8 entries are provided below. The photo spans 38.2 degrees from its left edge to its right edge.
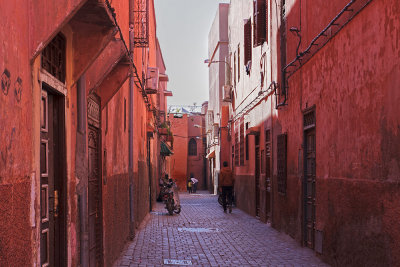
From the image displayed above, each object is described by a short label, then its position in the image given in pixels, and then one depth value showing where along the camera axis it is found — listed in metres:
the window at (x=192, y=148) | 55.19
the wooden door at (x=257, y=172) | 17.73
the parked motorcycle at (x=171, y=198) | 19.17
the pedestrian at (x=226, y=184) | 19.91
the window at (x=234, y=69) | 24.52
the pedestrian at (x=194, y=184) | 44.39
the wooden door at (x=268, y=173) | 15.63
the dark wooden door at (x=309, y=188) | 10.52
